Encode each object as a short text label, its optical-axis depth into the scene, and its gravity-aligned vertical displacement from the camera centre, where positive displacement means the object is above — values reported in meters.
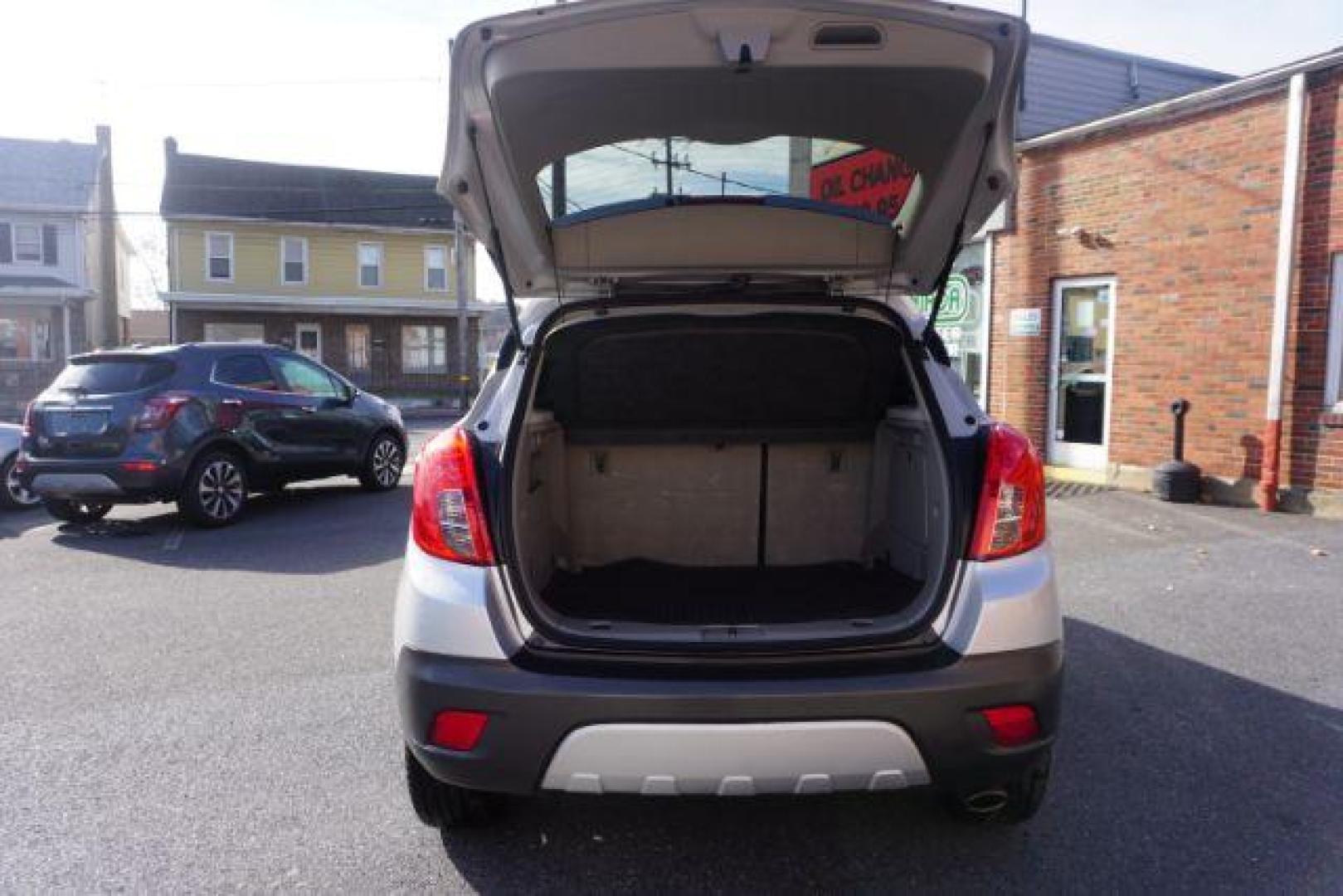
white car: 8.85 -1.11
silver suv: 2.23 -0.27
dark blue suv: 7.41 -0.56
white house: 27.88 +2.89
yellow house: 29.22 +3.18
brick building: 7.81 +0.89
